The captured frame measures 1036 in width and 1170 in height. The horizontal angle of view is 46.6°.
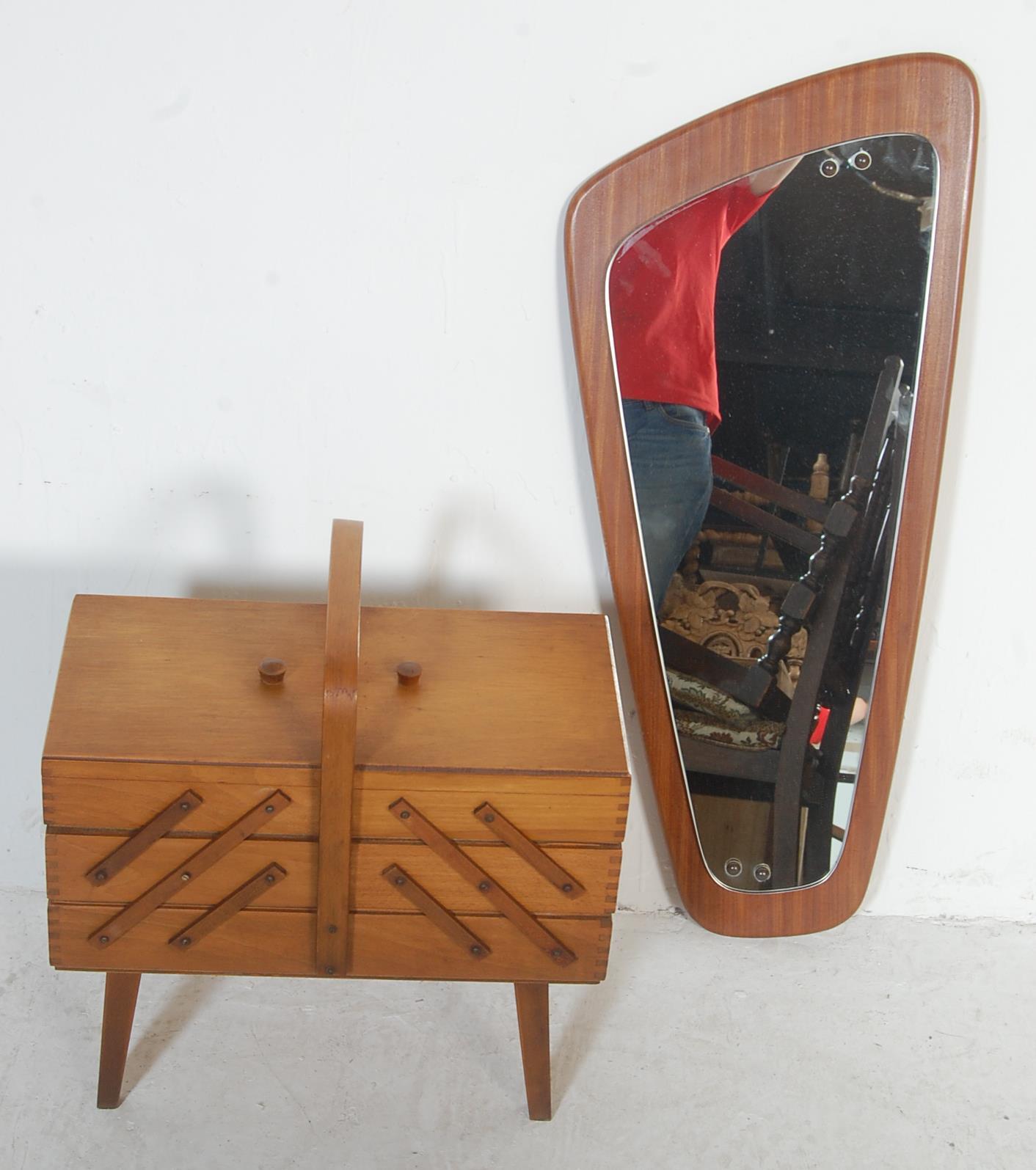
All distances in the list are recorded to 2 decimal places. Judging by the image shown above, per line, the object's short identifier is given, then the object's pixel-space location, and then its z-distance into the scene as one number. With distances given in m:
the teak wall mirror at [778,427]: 1.41
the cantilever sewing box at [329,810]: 1.24
